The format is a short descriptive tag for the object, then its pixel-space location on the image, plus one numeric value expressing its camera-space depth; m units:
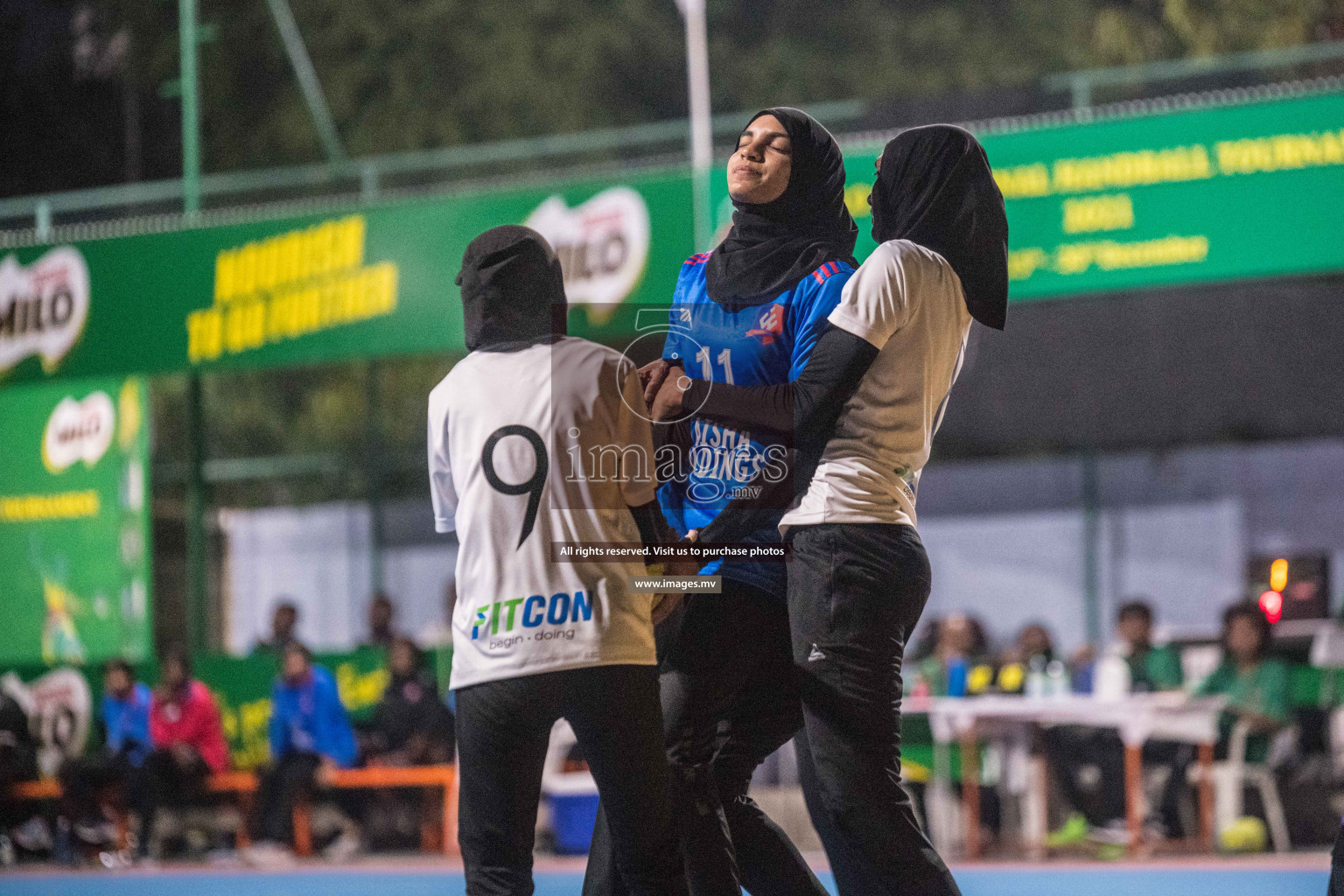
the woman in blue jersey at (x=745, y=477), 3.81
